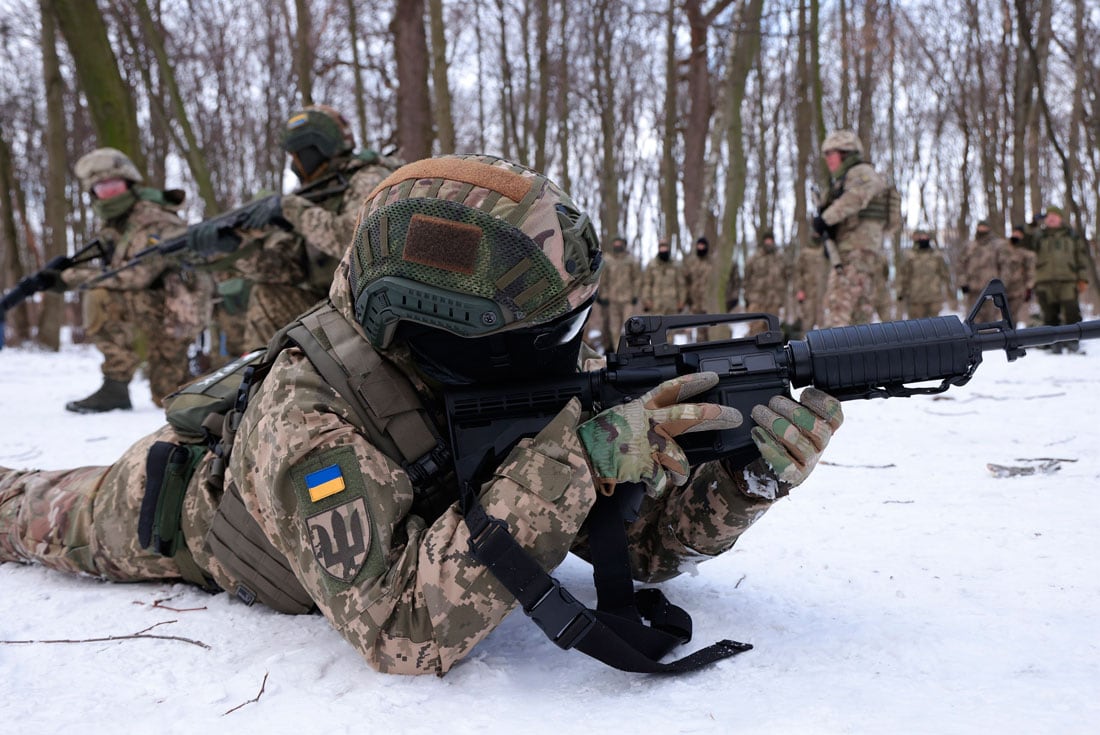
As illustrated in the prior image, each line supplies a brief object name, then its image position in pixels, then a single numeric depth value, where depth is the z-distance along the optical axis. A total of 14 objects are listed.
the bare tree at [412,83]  8.65
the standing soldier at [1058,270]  10.73
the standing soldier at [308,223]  4.96
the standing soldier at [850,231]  7.39
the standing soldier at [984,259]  12.85
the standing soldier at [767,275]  15.77
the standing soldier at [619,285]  15.55
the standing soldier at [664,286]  15.23
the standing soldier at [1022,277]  11.80
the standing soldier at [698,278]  14.67
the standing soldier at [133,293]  6.26
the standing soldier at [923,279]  12.66
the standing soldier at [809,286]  14.92
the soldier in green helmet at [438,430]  1.60
